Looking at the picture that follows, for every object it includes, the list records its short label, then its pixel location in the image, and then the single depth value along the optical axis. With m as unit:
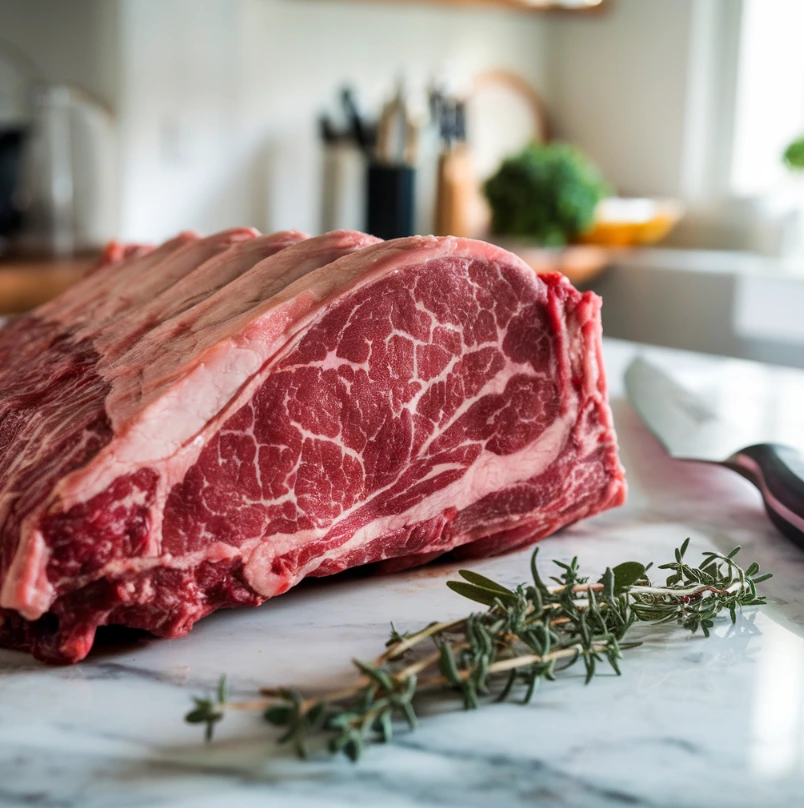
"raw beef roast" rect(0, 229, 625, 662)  0.84
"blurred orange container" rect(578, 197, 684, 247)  3.63
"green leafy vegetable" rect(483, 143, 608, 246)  3.46
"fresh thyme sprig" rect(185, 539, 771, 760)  0.69
